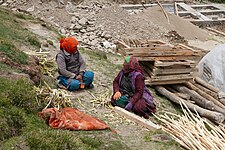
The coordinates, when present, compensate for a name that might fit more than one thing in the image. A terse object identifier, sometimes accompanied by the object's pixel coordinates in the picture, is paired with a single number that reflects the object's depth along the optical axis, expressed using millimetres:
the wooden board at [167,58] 9336
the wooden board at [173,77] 9391
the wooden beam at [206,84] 9345
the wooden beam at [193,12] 21634
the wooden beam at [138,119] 6846
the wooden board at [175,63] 9180
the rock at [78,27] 15841
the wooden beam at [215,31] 19494
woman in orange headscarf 7796
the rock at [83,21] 16203
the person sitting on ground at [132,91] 7336
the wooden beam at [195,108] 8211
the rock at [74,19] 16484
